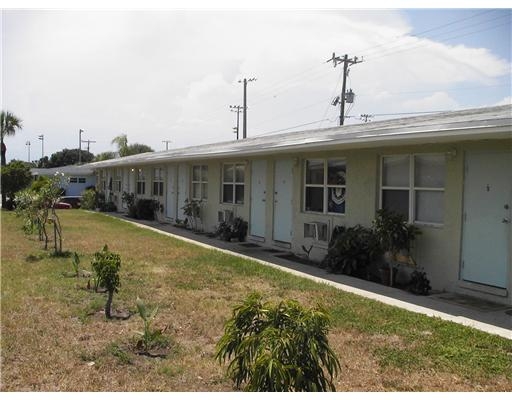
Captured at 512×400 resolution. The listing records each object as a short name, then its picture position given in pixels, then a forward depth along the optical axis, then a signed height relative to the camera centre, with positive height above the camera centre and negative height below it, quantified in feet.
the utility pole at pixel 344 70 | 88.84 +21.79
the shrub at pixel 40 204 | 34.17 -1.42
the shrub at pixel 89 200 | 92.12 -2.82
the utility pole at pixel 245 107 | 119.96 +19.91
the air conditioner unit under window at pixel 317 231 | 32.55 -2.74
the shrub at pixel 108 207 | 85.71 -3.73
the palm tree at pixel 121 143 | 154.81 +13.43
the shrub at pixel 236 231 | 42.91 -3.71
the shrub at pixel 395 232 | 24.57 -2.05
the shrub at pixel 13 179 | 85.97 +0.80
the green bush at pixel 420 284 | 23.49 -4.44
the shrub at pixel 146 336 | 15.03 -4.60
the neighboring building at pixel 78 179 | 130.00 +1.63
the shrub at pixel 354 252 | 27.22 -3.43
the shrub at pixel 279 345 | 8.62 -2.90
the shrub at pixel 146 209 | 66.95 -3.09
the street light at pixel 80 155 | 220.84 +13.15
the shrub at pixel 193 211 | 51.78 -2.48
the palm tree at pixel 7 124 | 132.08 +16.17
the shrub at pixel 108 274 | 19.21 -3.46
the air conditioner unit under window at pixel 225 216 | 45.34 -2.64
